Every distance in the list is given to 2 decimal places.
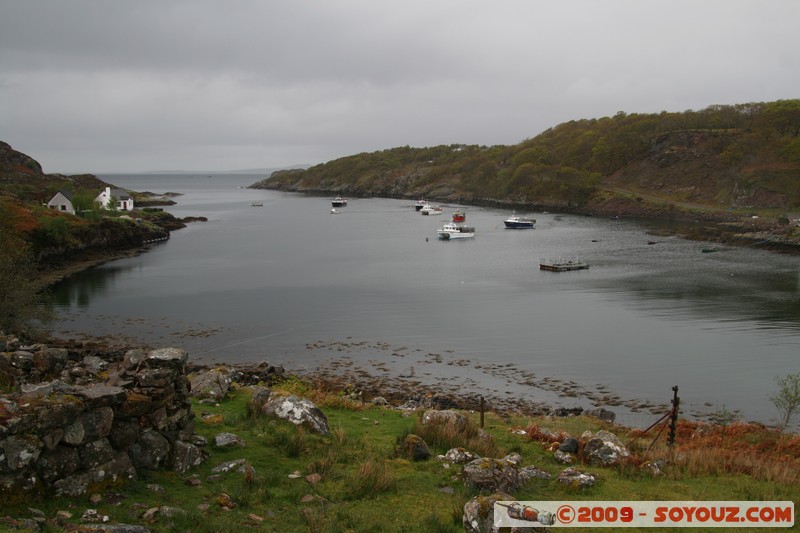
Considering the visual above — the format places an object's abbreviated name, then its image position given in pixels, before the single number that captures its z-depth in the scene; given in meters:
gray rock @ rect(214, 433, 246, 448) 14.53
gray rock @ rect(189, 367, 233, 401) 20.22
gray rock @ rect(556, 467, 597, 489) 13.57
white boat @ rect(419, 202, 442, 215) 157.52
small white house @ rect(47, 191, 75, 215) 91.19
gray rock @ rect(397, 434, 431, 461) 15.15
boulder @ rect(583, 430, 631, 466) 15.24
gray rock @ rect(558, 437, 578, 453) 16.27
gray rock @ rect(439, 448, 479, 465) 14.80
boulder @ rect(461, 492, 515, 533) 10.62
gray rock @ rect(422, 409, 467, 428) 17.62
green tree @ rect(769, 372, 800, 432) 24.41
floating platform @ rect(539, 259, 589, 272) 70.50
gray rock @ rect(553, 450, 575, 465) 15.63
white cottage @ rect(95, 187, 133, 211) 106.86
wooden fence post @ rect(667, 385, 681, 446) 17.20
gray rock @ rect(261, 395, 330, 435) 16.59
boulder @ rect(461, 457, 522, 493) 12.83
